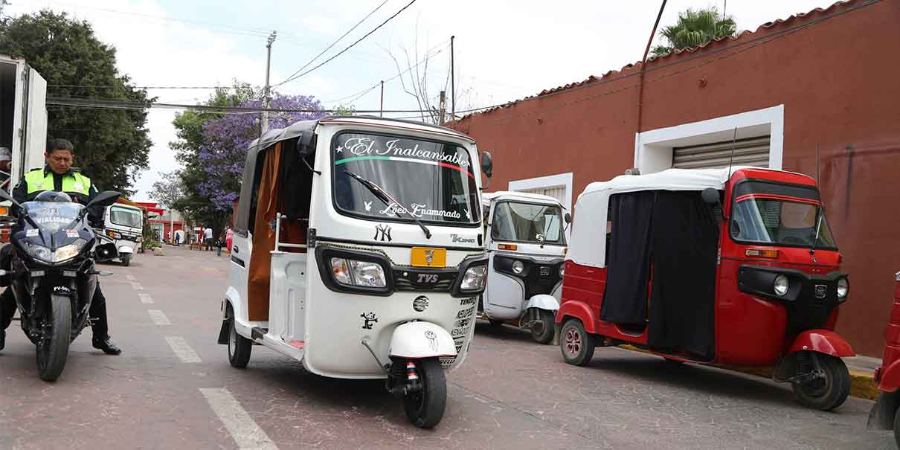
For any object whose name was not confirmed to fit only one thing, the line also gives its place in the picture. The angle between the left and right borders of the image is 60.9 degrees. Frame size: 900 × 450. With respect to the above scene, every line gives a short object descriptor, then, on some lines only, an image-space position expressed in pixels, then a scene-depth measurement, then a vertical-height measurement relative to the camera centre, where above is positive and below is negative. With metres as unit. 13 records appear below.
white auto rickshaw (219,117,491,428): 5.32 -0.31
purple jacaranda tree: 43.08 +3.67
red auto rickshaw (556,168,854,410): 7.00 -0.39
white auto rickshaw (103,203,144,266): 26.30 -0.64
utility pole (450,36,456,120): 21.35 +3.75
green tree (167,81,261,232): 51.47 +4.23
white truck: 13.75 +1.55
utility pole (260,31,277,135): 28.94 +5.04
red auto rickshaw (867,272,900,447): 5.08 -0.94
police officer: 6.66 +0.15
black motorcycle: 5.76 -0.54
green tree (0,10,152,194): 30.50 +5.19
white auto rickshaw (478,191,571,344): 10.73 -0.54
